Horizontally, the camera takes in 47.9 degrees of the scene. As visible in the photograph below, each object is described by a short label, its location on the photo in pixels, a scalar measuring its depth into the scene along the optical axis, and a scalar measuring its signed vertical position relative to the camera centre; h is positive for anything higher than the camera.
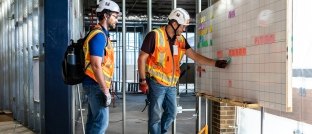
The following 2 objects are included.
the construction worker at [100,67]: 2.89 -0.05
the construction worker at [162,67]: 3.50 -0.06
